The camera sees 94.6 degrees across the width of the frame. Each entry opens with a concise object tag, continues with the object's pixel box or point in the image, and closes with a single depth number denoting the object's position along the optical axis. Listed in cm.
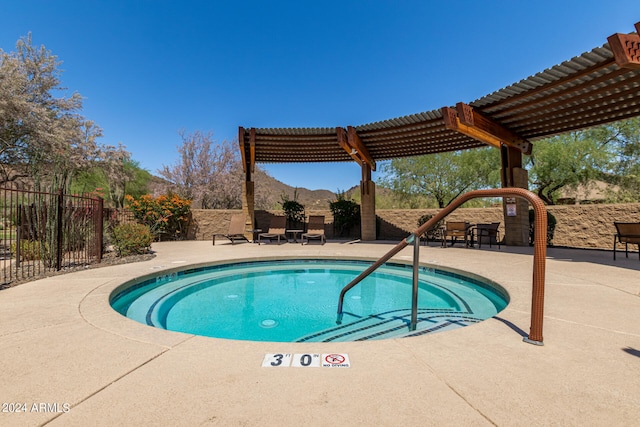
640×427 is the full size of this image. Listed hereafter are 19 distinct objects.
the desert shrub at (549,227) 965
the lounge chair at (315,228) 1107
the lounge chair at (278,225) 1161
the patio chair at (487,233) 936
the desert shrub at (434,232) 1164
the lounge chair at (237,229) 1138
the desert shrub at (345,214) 1331
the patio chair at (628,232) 630
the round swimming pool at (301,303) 351
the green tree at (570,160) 1527
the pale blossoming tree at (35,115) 809
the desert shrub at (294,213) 1357
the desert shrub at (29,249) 612
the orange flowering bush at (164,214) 1129
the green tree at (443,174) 1828
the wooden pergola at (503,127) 585
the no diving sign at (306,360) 191
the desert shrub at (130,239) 729
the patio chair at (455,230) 956
